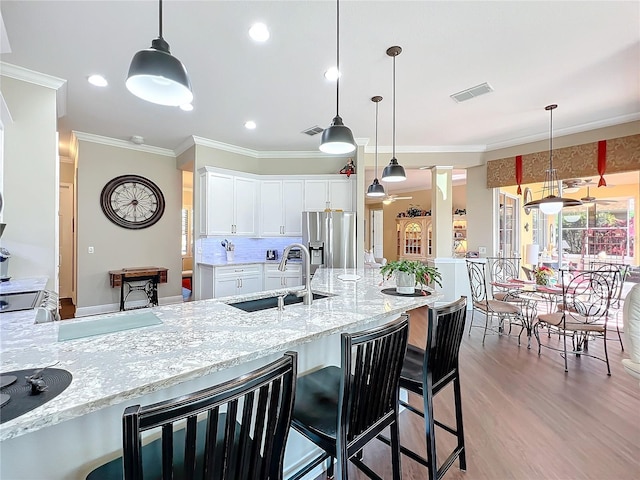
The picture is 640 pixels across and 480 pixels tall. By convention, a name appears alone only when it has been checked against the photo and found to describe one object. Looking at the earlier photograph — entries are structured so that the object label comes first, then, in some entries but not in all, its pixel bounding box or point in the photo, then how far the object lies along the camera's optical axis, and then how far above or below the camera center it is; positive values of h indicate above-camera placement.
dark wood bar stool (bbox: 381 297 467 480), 1.58 -0.75
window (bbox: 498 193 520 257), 5.82 +0.26
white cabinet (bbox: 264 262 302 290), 5.49 -0.69
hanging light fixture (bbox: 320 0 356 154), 2.22 +0.74
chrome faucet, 2.03 -0.34
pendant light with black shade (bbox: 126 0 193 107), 1.40 +0.78
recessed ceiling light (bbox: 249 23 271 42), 2.43 +1.66
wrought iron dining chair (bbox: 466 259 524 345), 3.88 -0.88
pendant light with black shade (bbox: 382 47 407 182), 3.33 +0.71
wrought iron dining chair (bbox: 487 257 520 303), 5.29 -0.55
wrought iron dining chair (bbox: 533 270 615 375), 3.25 -0.91
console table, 5.18 -0.73
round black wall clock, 5.38 +0.66
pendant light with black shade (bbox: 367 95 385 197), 4.16 +0.65
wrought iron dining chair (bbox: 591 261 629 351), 3.40 -0.49
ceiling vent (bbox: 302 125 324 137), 4.67 +1.66
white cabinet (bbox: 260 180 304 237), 5.72 +0.52
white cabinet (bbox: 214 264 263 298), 5.02 -0.70
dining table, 3.90 -0.79
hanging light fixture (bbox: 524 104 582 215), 3.81 +0.47
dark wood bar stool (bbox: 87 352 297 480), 0.67 -0.51
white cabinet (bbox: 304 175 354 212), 5.56 +0.80
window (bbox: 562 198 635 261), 7.64 +0.24
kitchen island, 0.91 -0.43
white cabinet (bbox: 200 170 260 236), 5.17 +0.59
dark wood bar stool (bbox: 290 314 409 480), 1.21 -0.74
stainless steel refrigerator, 5.23 +0.00
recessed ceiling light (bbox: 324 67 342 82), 3.05 +1.66
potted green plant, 2.30 -0.28
